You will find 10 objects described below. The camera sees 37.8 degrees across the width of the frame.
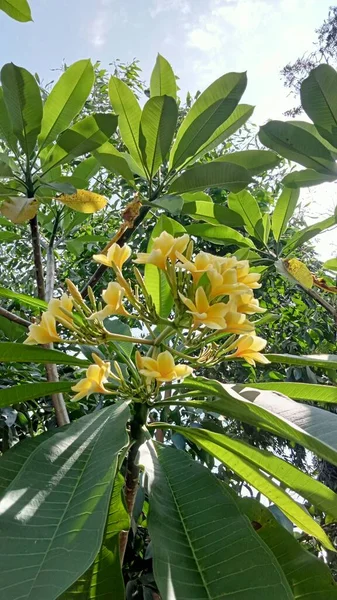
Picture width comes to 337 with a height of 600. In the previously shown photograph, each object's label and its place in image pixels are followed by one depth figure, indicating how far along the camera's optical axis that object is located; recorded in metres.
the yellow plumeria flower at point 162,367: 0.63
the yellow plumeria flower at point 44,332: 0.69
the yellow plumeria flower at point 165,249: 0.68
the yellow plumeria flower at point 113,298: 0.68
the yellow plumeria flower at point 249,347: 0.70
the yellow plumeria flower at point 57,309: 0.70
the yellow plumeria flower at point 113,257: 0.74
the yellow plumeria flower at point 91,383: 0.62
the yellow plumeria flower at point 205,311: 0.61
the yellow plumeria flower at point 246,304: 0.65
